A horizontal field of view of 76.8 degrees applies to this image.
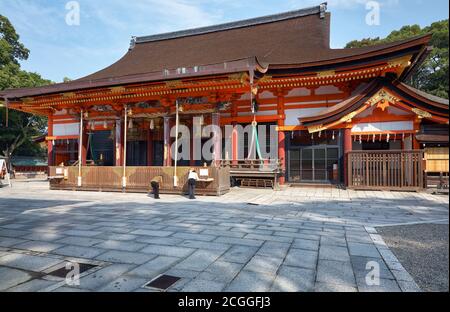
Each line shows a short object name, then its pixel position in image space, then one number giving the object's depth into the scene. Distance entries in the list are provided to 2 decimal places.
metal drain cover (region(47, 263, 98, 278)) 3.15
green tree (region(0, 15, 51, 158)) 19.69
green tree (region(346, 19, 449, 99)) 21.41
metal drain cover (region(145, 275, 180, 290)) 2.84
